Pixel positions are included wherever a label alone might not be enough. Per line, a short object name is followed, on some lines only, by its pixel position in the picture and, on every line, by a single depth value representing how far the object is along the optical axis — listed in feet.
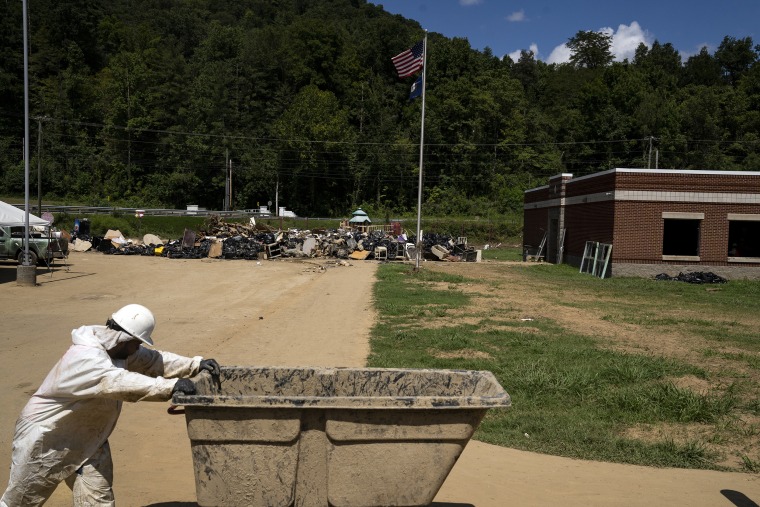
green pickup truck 93.86
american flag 91.97
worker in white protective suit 14.30
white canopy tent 80.33
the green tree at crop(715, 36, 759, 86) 338.13
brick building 99.04
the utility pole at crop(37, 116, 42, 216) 131.09
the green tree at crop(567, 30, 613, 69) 382.63
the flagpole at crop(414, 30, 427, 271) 93.61
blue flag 96.89
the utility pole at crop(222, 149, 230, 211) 260.01
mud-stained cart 13.99
